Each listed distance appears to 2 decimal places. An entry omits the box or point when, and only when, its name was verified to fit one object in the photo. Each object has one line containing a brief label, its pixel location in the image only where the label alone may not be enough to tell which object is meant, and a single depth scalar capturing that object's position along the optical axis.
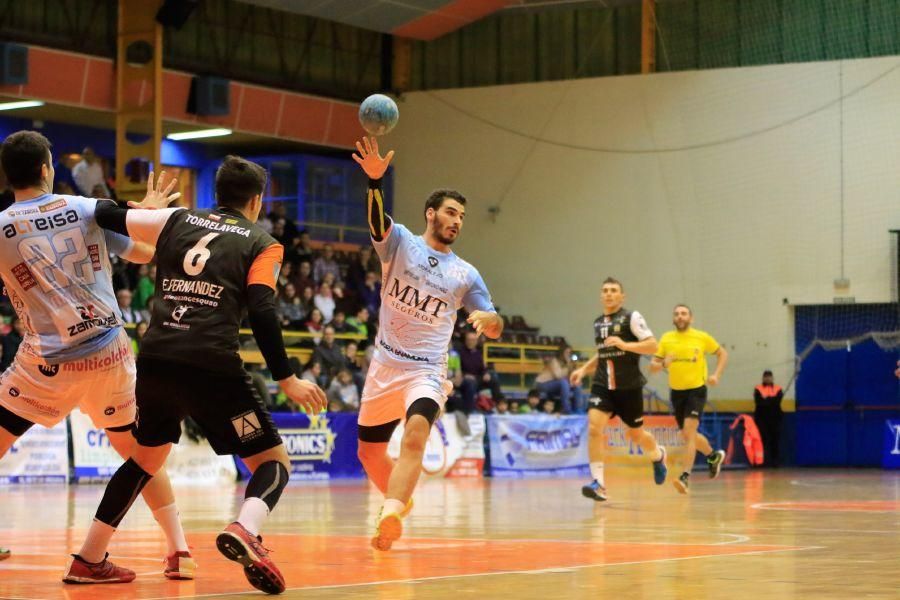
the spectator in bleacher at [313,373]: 23.33
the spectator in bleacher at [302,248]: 30.73
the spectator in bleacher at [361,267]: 32.25
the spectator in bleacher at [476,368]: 26.81
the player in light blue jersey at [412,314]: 8.96
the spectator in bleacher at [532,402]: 26.81
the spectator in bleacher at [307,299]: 28.50
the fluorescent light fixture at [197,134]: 32.66
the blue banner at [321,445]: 21.50
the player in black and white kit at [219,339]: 6.45
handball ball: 8.68
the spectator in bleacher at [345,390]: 23.52
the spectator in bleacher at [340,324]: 27.62
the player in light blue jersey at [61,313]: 7.11
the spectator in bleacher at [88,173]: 27.83
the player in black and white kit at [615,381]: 16.22
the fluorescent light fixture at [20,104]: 28.82
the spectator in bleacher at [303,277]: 29.61
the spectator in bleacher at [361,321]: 27.89
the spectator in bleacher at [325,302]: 28.89
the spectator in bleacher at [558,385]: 27.62
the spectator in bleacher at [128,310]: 22.48
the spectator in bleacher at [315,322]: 27.00
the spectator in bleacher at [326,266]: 31.33
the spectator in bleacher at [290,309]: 27.47
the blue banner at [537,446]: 24.73
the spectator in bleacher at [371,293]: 31.44
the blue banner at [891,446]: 29.21
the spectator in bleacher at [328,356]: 24.66
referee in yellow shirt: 18.95
